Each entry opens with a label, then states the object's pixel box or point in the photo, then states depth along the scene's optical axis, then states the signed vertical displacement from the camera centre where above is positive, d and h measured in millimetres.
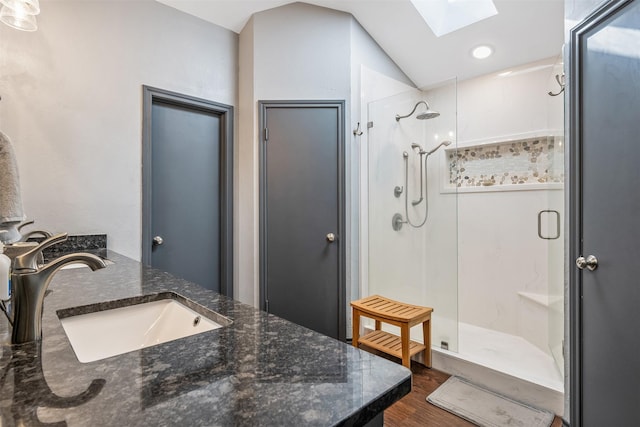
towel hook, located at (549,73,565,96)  2213 +884
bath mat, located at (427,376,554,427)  1723 -1046
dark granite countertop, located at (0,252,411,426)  462 -270
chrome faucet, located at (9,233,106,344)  680 -151
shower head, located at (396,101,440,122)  2538 +764
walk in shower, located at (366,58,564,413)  2461 +43
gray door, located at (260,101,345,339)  2635 -4
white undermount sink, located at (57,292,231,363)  894 -311
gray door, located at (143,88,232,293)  2498 +199
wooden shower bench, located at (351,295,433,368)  2109 -707
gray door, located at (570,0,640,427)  1206 -6
